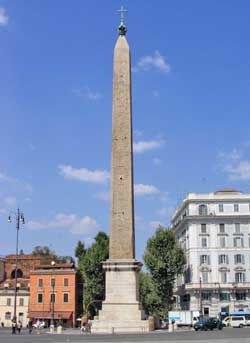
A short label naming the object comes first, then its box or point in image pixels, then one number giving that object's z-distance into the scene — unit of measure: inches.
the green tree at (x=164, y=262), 2375.7
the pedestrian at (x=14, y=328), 1634.4
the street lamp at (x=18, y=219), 1697.8
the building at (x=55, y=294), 2583.7
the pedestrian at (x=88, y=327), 1507.1
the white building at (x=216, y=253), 2630.4
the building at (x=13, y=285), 2711.6
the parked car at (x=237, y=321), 2181.3
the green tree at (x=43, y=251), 3814.0
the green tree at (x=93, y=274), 2333.9
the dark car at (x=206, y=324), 1748.3
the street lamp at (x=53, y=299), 2402.6
